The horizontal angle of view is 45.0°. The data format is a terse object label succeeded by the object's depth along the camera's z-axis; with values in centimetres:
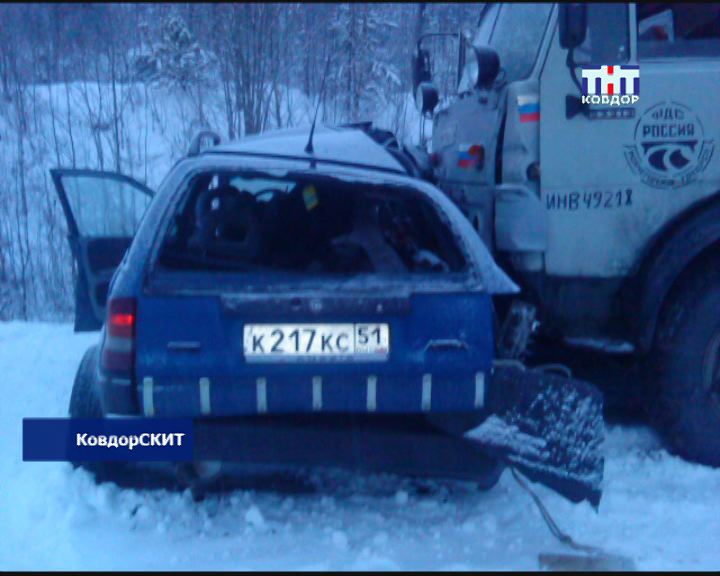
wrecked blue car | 352
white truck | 420
